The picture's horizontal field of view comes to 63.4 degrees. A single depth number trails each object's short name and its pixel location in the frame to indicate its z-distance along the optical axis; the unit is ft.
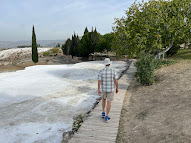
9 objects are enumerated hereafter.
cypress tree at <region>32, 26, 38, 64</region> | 145.59
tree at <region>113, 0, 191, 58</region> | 52.75
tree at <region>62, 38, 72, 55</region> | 267.70
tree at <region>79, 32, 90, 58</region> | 175.80
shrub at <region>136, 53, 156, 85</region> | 35.96
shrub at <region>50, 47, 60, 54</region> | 319.27
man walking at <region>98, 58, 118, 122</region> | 19.47
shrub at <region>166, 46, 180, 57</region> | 106.34
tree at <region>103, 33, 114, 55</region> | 149.83
